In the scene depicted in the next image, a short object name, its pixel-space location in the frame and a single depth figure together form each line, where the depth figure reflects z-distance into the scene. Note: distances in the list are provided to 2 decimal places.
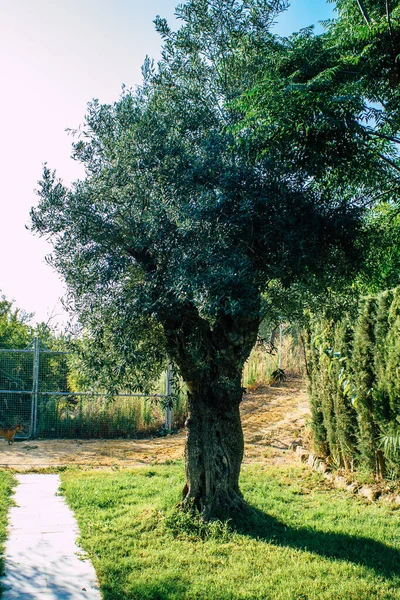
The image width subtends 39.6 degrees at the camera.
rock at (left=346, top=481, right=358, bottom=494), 7.32
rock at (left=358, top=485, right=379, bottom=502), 6.91
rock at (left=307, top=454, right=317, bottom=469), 8.99
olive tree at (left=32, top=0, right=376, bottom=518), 4.86
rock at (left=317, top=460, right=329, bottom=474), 8.44
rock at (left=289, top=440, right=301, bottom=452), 10.34
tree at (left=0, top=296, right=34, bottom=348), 13.41
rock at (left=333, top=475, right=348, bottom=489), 7.62
